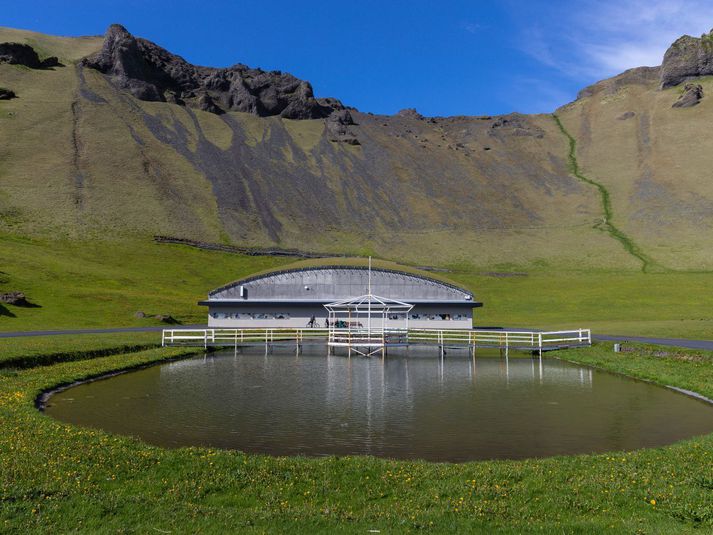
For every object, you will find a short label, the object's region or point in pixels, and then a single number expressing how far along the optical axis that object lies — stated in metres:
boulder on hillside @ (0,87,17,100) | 186.88
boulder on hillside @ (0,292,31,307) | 69.06
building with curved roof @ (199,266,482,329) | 67.81
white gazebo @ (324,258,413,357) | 52.94
